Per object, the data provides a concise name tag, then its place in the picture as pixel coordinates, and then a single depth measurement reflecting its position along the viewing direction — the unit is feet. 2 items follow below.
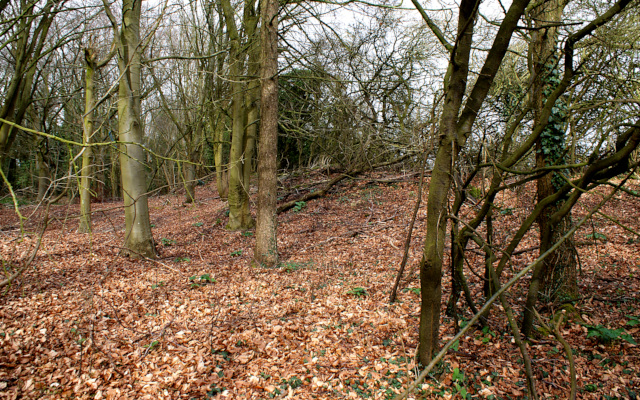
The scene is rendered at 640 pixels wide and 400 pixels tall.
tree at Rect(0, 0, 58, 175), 28.04
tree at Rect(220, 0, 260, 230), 29.99
